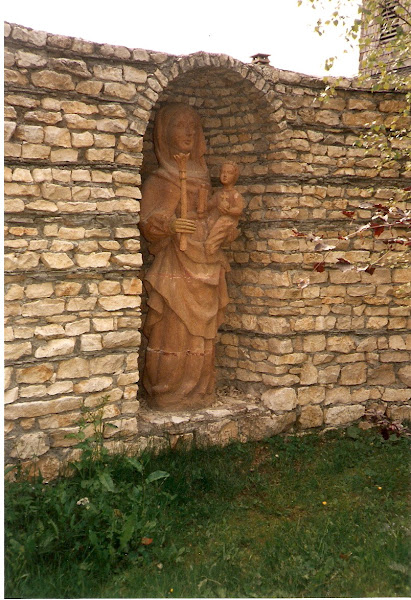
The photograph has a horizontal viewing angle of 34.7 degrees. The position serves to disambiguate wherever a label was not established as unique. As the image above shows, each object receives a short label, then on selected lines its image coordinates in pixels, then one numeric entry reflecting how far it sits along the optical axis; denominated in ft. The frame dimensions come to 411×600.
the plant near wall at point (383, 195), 18.81
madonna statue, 18.65
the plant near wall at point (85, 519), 13.08
